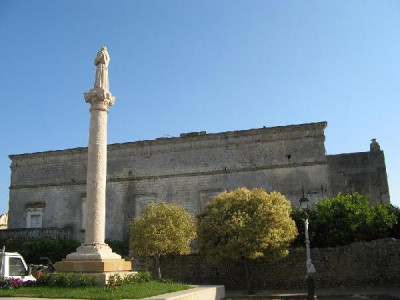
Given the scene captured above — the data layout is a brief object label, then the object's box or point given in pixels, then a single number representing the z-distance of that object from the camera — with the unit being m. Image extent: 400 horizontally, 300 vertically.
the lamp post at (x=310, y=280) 14.02
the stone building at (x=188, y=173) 24.64
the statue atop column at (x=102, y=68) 14.07
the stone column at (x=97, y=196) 11.99
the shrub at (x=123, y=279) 11.14
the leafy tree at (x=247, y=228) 17.20
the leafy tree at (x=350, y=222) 19.03
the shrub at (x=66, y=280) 11.35
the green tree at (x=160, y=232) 19.23
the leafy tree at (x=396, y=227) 19.45
